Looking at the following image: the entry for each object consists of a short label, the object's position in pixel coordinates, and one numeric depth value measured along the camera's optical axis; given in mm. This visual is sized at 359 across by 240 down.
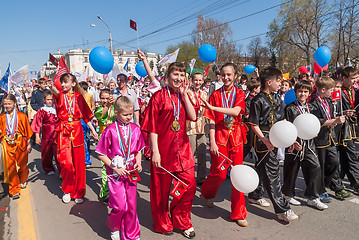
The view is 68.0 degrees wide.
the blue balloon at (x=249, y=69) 10377
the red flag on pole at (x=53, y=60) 5729
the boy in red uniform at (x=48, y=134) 5535
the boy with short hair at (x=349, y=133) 4383
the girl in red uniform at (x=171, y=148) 3068
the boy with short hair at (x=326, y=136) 4008
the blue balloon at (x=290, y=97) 4227
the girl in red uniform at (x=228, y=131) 3438
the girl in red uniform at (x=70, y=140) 4195
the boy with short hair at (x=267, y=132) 3430
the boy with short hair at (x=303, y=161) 3816
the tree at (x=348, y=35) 28906
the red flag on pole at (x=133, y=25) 4252
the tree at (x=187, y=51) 54312
